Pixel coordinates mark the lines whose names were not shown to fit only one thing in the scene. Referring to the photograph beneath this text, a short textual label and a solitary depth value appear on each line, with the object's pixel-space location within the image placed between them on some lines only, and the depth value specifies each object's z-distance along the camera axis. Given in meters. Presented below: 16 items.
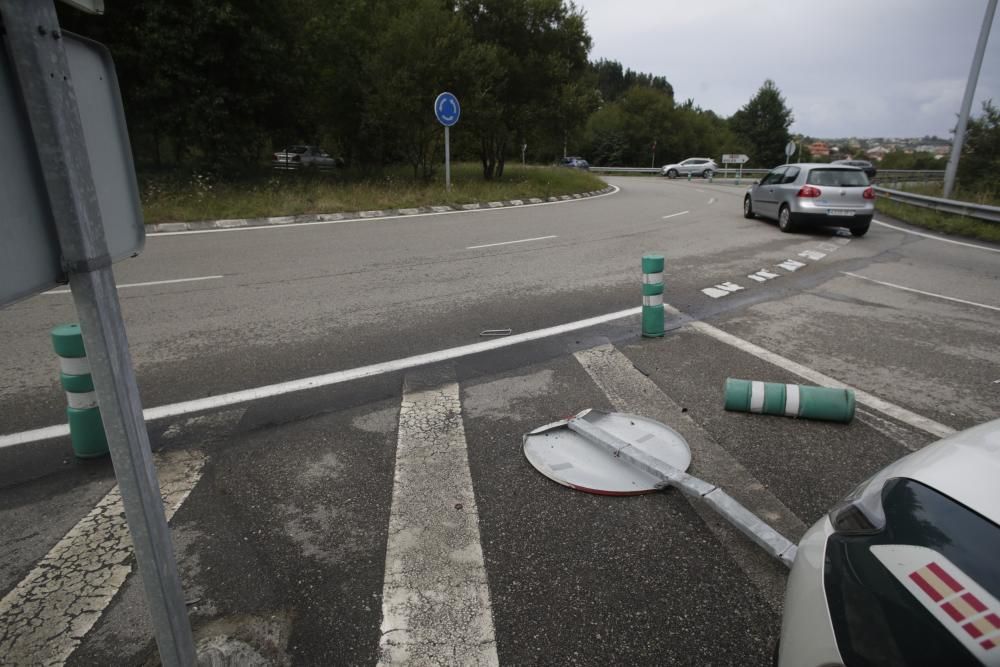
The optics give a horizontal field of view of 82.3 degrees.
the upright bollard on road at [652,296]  5.26
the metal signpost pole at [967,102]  15.56
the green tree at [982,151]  20.34
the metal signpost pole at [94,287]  1.28
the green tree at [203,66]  16.33
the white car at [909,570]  1.17
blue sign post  17.91
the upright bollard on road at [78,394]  3.30
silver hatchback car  12.44
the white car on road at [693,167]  47.91
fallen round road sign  3.17
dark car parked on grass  55.95
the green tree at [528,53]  23.95
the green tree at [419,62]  19.97
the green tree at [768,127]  71.19
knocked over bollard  3.84
